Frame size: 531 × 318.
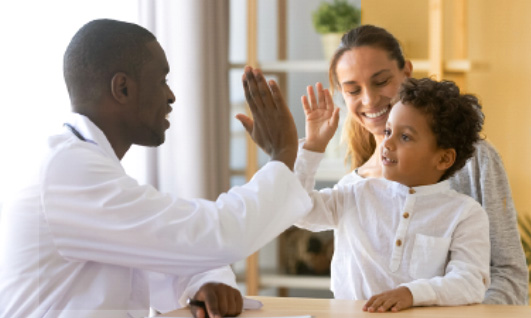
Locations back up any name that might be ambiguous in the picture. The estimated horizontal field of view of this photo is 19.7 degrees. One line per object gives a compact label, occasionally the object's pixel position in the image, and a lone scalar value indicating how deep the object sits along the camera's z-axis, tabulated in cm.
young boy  290
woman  307
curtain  486
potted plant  496
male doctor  259
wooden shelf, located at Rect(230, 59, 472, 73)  493
